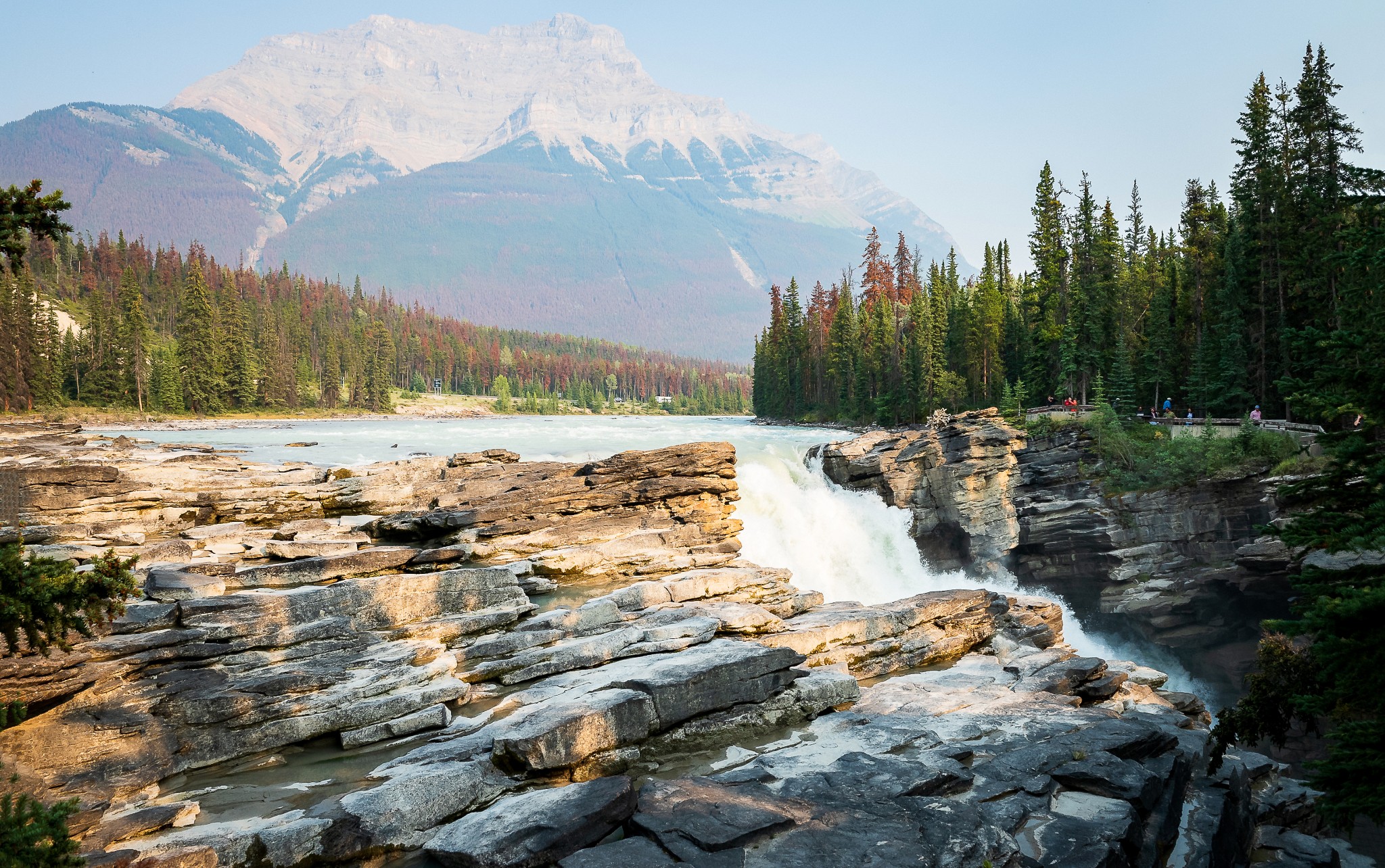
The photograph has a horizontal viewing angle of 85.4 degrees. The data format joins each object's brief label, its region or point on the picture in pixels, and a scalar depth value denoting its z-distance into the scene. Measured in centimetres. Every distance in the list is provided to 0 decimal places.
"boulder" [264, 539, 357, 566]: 1788
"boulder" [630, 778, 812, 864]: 934
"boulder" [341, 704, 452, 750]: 1209
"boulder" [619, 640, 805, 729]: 1295
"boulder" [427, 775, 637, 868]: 894
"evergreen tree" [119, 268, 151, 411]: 8575
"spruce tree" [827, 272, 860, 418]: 8725
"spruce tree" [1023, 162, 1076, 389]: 6006
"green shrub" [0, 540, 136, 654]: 655
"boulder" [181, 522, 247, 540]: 1952
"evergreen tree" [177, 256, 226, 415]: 9019
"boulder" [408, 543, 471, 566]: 1911
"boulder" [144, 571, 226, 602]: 1378
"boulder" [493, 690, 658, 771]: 1103
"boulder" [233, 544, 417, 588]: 1592
